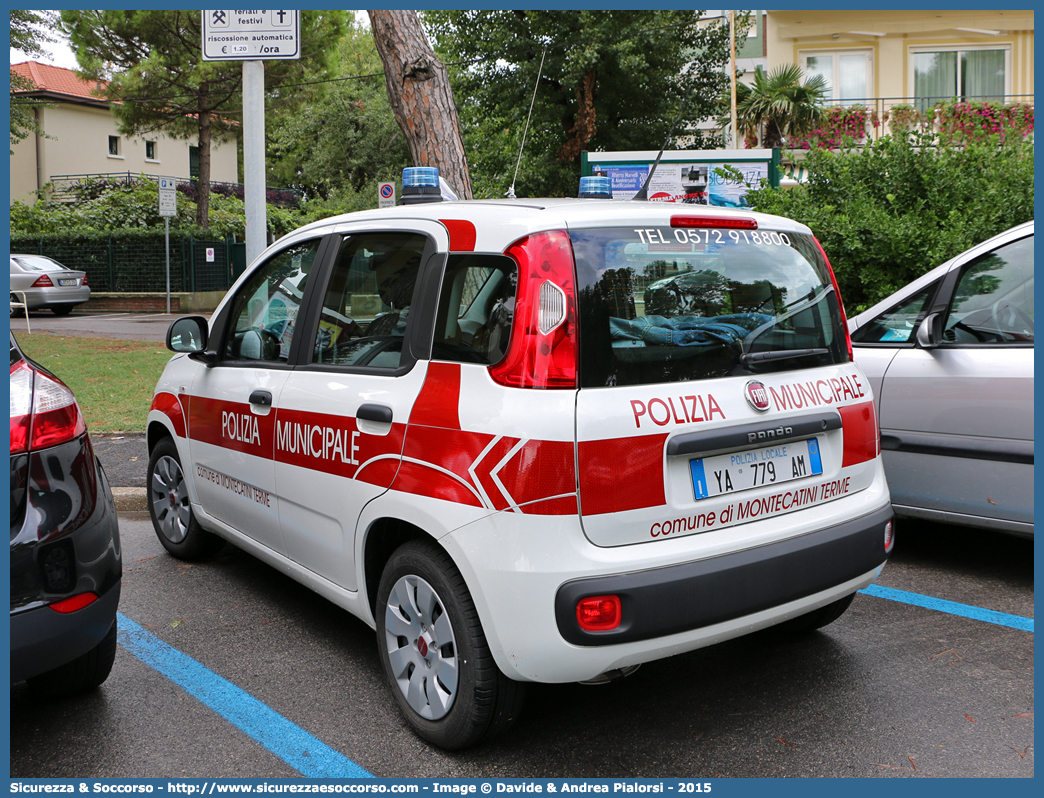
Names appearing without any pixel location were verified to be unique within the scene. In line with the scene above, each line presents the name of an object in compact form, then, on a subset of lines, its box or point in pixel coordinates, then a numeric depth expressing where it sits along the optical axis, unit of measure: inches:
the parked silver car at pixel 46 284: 880.9
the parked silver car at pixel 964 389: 166.9
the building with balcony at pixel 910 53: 858.1
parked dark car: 104.7
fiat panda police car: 103.7
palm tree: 867.4
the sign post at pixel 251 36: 264.1
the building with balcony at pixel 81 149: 1501.0
